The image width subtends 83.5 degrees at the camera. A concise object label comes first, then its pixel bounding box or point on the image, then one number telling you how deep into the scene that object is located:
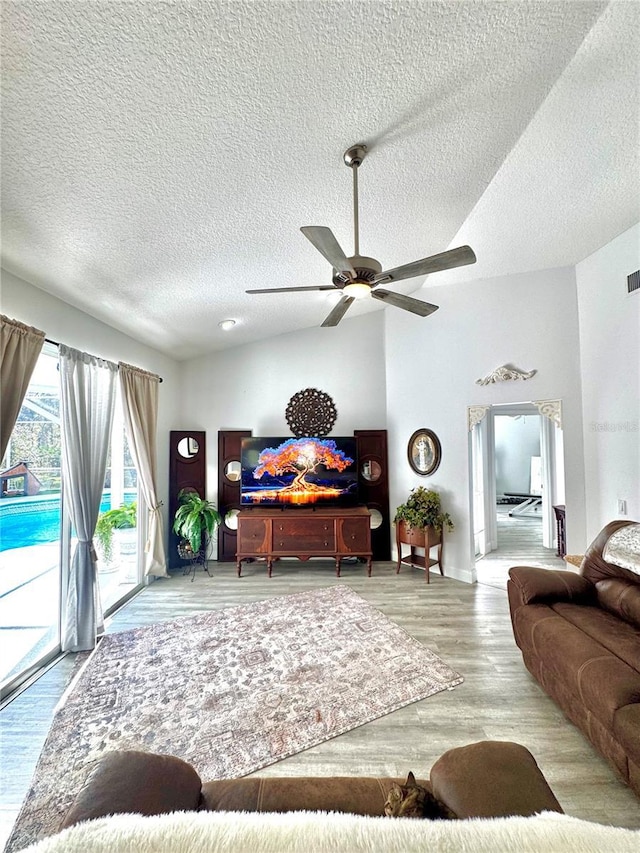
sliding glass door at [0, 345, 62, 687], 2.48
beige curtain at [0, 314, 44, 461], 2.17
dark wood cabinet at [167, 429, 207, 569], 4.73
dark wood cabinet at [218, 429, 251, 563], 4.94
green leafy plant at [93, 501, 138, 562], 3.54
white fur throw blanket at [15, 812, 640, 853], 0.64
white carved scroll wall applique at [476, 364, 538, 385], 3.90
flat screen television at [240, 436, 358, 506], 4.68
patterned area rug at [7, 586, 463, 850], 1.82
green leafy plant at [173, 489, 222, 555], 4.25
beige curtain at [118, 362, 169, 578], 3.73
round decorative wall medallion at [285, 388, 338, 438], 5.14
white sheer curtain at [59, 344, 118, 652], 2.82
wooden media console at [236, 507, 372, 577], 4.44
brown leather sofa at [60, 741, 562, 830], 0.89
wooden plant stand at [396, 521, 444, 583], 4.13
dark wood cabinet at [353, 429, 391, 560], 4.97
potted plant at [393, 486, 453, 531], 4.15
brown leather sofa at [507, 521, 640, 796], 1.56
